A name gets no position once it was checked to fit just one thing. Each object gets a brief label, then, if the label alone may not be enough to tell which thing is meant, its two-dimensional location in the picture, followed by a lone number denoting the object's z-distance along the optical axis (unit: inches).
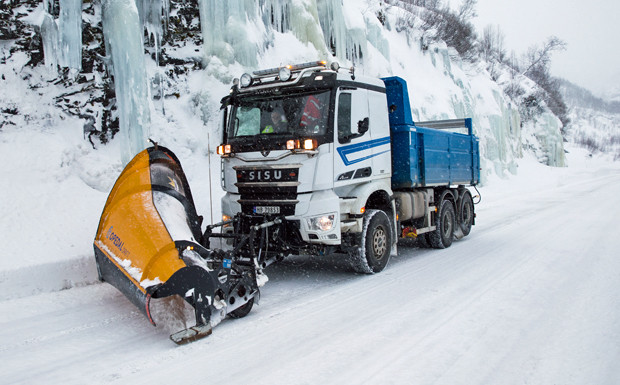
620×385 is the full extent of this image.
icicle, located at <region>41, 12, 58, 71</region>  354.9
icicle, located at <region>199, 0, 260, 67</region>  475.8
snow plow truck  171.3
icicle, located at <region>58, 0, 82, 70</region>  359.6
